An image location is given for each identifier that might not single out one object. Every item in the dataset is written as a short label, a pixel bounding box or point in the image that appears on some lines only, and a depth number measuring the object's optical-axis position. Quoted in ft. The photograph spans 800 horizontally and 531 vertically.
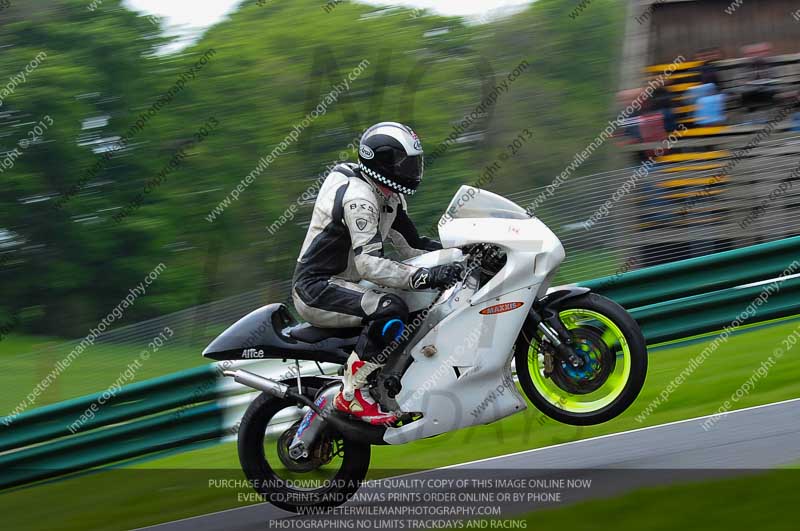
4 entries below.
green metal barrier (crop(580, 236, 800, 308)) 57.31
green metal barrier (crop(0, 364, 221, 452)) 55.88
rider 37.88
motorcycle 37.81
